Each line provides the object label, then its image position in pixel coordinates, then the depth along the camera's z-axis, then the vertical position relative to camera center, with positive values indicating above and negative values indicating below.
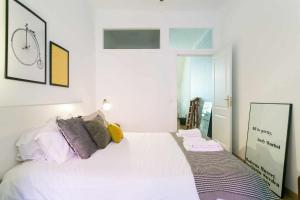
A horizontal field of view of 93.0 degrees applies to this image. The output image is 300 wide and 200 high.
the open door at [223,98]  2.50 +0.02
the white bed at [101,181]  0.92 -0.56
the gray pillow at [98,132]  1.44 -0.37
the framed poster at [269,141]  1.59 -0.52
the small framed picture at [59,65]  1.63 +0.39
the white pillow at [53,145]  1.15 -0.40
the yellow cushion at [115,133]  1.65 -0.41
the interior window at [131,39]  2.94 +1.23
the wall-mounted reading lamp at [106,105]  2.44 -0.13
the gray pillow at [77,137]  1.21 -0.36
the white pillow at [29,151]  1.16 -0.44
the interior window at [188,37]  2.95 +1.29
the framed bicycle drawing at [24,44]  1.17 +0.48
